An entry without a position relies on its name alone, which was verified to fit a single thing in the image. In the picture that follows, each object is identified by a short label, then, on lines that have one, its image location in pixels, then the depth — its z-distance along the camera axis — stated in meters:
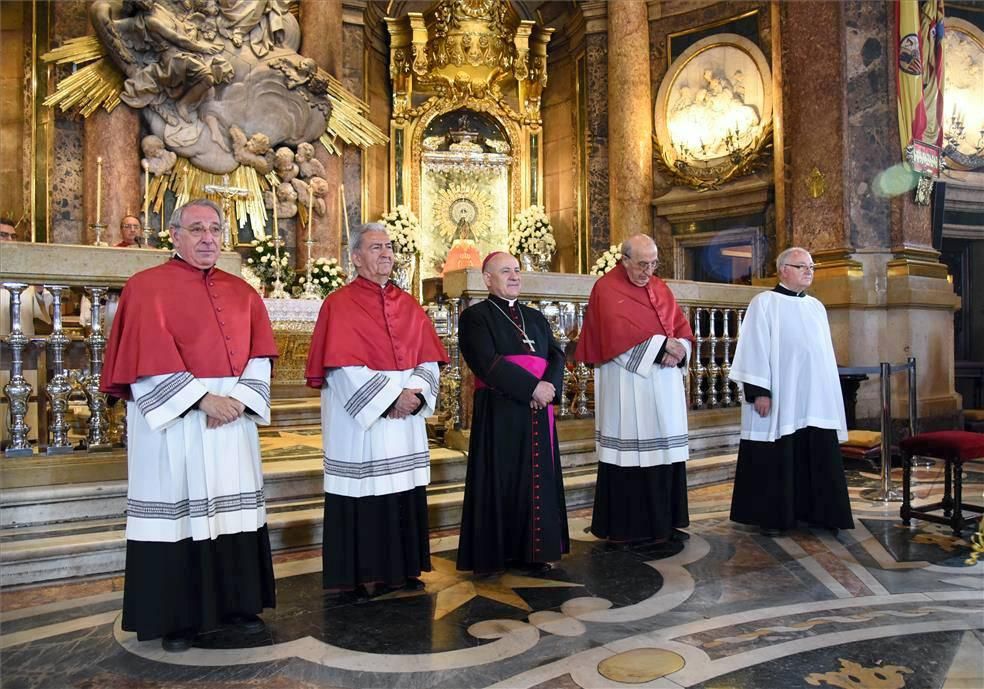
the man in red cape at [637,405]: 4.90
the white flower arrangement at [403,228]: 12.45
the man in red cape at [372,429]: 3.86
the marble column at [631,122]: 12.16
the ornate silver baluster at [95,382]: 4.62
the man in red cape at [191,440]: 3.27
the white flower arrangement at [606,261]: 10.59
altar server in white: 5.13
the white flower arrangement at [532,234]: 13.16
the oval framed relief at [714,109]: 11.21
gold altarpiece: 13.09
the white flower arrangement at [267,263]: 9.95
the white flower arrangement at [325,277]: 9.84
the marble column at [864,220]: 9.10
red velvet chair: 4.81
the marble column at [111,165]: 9.70
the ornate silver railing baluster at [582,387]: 6.55
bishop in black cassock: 4.30
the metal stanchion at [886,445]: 6.16
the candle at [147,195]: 9.73
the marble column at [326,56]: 11.27
